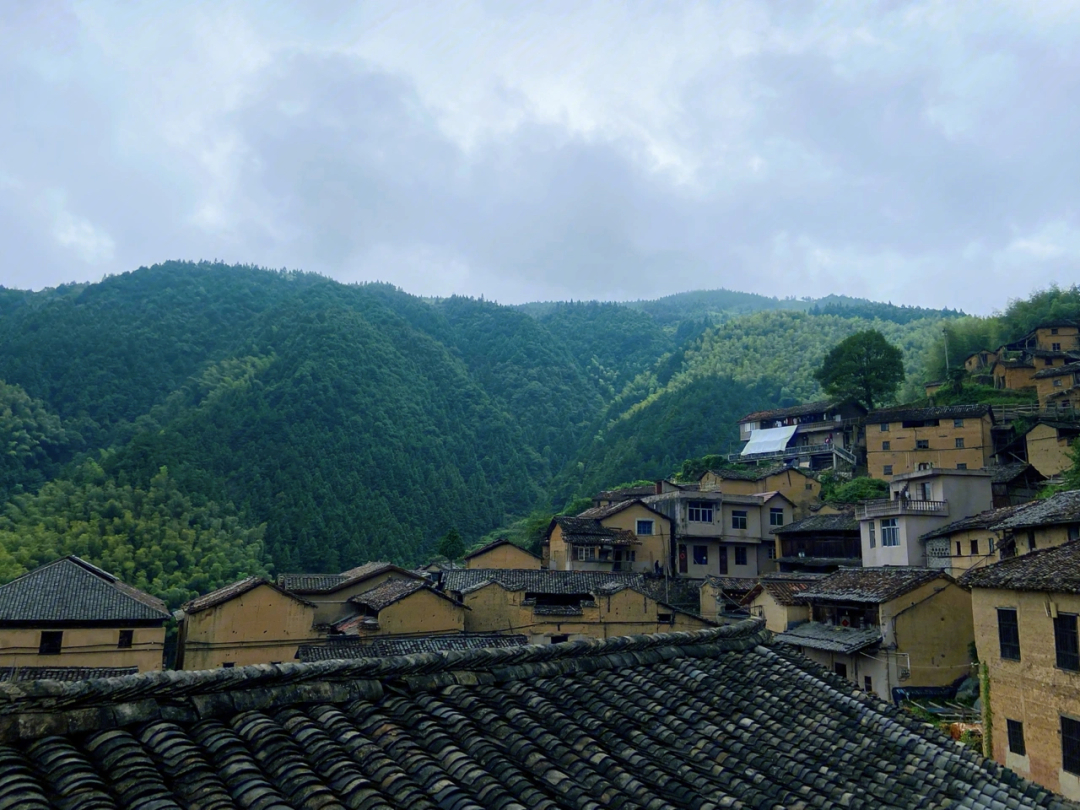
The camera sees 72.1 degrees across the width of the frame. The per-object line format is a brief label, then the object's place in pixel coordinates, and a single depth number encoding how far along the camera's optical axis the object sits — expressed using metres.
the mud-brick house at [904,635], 25.94
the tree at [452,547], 60.05
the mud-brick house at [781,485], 50.28
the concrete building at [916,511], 35.56
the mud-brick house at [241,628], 31.20
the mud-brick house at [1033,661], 16.05
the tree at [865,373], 63.25
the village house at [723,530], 46.53
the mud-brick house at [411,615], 31.19
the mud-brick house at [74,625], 27.94
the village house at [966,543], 29.19
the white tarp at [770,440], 63.66
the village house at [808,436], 60.44
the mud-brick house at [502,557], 44.72
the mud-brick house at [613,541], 44.34
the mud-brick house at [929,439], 49.50
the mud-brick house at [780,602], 31.42
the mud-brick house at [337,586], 38.12
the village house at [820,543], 41.22
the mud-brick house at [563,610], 32.66
